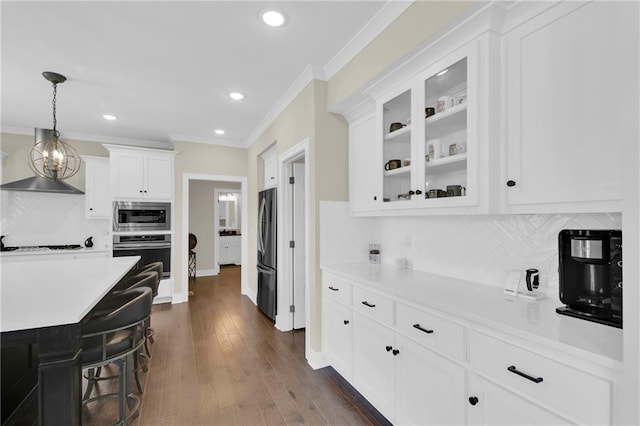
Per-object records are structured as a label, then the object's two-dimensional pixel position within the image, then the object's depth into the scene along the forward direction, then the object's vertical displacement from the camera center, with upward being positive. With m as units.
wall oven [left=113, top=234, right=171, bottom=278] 4.62 -0.53
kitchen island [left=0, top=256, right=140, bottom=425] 1.34 -0.55
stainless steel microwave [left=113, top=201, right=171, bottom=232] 4.66 -0.04
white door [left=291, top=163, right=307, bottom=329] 3.79 -0.39
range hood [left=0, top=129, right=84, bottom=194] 4.12 +0.39
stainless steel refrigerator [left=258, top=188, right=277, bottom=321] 3.99 -0.54
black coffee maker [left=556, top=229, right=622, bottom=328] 1.17 -0.26
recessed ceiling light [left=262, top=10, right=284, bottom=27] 2.07 +1.37
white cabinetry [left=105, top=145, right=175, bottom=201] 4.70 +0.65
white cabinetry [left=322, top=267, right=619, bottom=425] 1.02 -0.69
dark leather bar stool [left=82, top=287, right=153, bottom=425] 1.74 -0.78
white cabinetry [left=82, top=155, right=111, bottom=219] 4.80 +0.42
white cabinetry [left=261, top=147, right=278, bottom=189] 4.31 +0.69
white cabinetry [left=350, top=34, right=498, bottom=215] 1.57 +0.47
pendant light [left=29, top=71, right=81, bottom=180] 2.96 +0.61
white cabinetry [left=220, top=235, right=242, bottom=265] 8.46 -1.02
